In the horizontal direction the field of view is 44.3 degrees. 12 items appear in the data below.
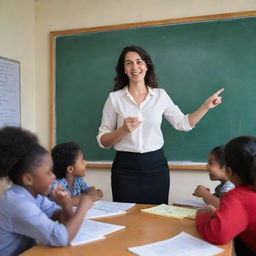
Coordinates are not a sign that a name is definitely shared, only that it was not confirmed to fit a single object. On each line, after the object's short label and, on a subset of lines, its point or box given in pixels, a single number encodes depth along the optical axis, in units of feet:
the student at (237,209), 4.02
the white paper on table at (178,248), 3.69
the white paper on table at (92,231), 4.10
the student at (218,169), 6.75
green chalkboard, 9.12
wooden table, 3.76
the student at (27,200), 3.83
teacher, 7.09
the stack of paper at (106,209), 5.37
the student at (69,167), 6.79
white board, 9.65
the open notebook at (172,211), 5.33
